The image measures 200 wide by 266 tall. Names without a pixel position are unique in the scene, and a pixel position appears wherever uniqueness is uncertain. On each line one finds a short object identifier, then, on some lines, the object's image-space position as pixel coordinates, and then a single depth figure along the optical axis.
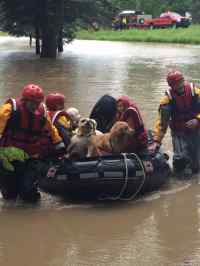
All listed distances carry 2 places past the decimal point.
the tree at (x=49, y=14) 39.51
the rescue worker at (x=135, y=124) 10.45
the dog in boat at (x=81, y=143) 9.95
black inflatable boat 9.72
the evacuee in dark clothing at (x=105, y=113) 11.30
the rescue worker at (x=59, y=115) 10.20
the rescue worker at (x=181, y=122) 11.23
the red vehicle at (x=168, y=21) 78.97
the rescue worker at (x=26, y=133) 9.52
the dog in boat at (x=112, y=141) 9.99
